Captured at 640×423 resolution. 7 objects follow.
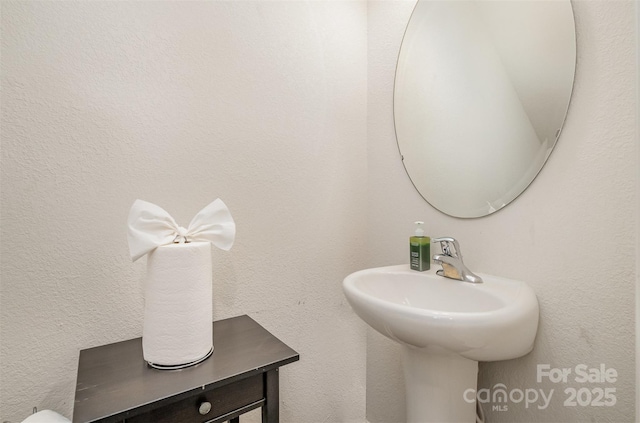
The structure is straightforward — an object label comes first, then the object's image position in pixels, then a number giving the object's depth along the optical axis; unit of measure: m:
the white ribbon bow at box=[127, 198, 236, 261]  0.64
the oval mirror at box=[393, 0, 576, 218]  0.79
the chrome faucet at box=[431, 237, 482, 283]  0.89
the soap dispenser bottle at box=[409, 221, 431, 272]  1.01
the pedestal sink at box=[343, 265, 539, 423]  0.64
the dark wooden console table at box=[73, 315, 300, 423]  0.55
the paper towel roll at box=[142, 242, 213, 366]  0.64
